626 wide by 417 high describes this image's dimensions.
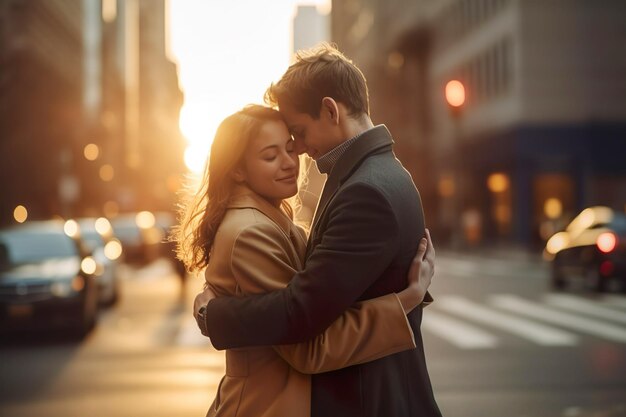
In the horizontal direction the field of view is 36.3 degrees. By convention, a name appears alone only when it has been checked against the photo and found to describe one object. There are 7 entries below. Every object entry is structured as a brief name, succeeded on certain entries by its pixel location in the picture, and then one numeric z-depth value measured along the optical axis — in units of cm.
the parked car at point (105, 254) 1870
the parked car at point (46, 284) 1402
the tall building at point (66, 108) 5028
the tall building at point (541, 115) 4291
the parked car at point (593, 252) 1908
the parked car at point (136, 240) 3872
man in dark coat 282
